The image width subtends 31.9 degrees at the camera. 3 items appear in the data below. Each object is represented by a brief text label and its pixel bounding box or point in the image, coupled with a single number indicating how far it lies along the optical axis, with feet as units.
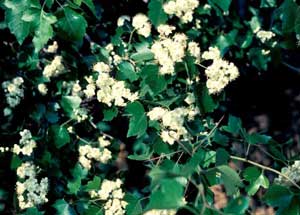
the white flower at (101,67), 5.31
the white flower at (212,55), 4.84
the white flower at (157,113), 4.72
